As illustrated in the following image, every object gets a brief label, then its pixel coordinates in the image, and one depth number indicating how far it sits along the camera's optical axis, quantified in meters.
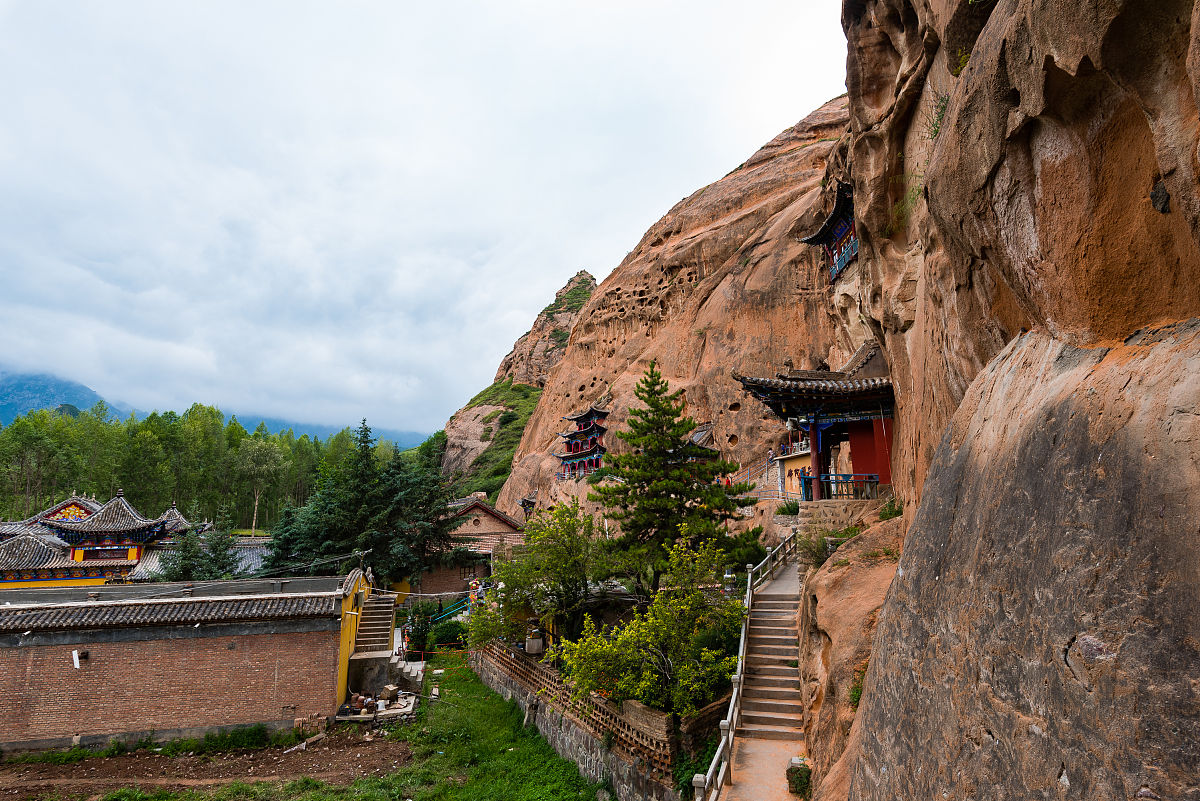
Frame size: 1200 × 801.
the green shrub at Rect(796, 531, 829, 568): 13.28
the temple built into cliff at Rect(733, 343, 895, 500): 16.08
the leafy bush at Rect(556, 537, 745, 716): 11.77
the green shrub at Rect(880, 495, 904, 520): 12.71
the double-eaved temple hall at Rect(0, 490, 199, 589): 28.41
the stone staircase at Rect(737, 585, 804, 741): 10.50
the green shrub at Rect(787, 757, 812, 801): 8.31
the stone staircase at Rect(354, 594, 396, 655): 20.48
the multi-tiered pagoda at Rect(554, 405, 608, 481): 41.81
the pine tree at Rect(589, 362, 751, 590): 15.87
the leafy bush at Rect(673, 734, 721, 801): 10.90
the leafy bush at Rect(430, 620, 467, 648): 24.72
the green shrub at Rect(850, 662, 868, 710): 7.59
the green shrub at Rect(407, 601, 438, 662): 23.59
